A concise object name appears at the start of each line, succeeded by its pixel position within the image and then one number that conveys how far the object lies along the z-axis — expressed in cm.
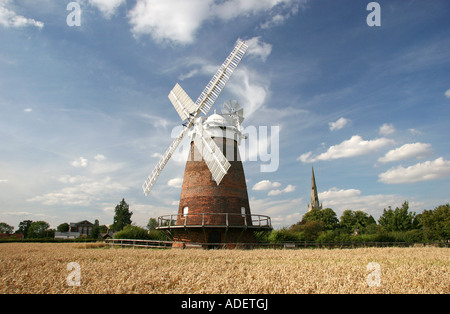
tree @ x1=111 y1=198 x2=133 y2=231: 6247
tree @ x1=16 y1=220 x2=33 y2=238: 8706
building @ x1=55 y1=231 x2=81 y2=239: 7606
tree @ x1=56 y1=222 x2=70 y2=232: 9132
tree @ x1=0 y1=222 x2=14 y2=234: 11042
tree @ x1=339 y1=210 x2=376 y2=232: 6094
